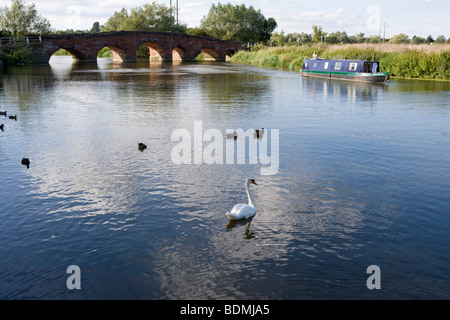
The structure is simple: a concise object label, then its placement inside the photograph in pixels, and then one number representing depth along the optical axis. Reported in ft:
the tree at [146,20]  260.62
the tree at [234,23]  288.92
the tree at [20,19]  191.83
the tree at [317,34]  192.95
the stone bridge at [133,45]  184.44
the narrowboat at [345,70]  104.51
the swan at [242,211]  25.46
